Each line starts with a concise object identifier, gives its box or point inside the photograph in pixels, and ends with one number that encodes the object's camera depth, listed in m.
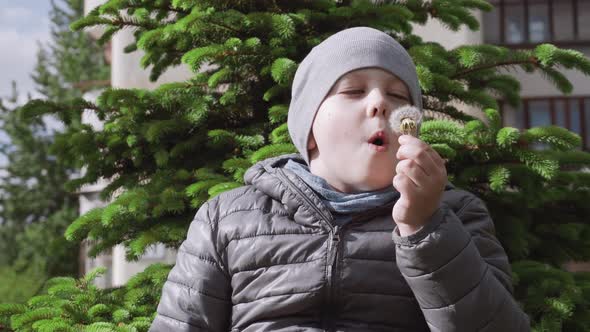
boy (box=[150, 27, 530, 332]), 1.75
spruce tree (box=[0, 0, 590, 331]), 3.30
